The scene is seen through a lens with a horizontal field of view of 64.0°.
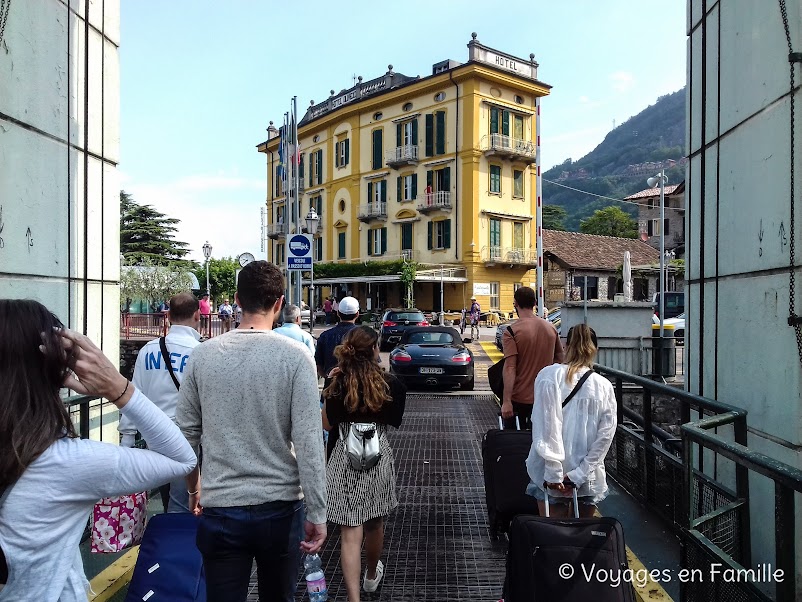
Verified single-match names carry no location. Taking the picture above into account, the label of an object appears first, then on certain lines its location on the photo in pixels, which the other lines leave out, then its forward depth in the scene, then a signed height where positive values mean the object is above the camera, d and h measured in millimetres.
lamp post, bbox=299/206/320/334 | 21870 +2620
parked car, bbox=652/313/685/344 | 22000 -916
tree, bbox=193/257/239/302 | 55281 +1358
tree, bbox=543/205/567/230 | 86812 +11030
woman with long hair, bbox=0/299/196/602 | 1714 -461
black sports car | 13328 -1457
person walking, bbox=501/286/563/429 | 5465 -531
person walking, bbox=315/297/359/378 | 5766 -381
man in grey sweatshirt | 2660 -708
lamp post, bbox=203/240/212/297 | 31094 +2152
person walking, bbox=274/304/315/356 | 5574 -298
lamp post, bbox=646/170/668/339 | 21391 +3910
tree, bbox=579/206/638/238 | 78375 +9137
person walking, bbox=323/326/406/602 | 3785 -819
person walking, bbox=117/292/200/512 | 4012 -513
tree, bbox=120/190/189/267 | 59375 +5661
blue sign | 13133 +884
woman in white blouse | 3723 -794
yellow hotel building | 38469 +7519
